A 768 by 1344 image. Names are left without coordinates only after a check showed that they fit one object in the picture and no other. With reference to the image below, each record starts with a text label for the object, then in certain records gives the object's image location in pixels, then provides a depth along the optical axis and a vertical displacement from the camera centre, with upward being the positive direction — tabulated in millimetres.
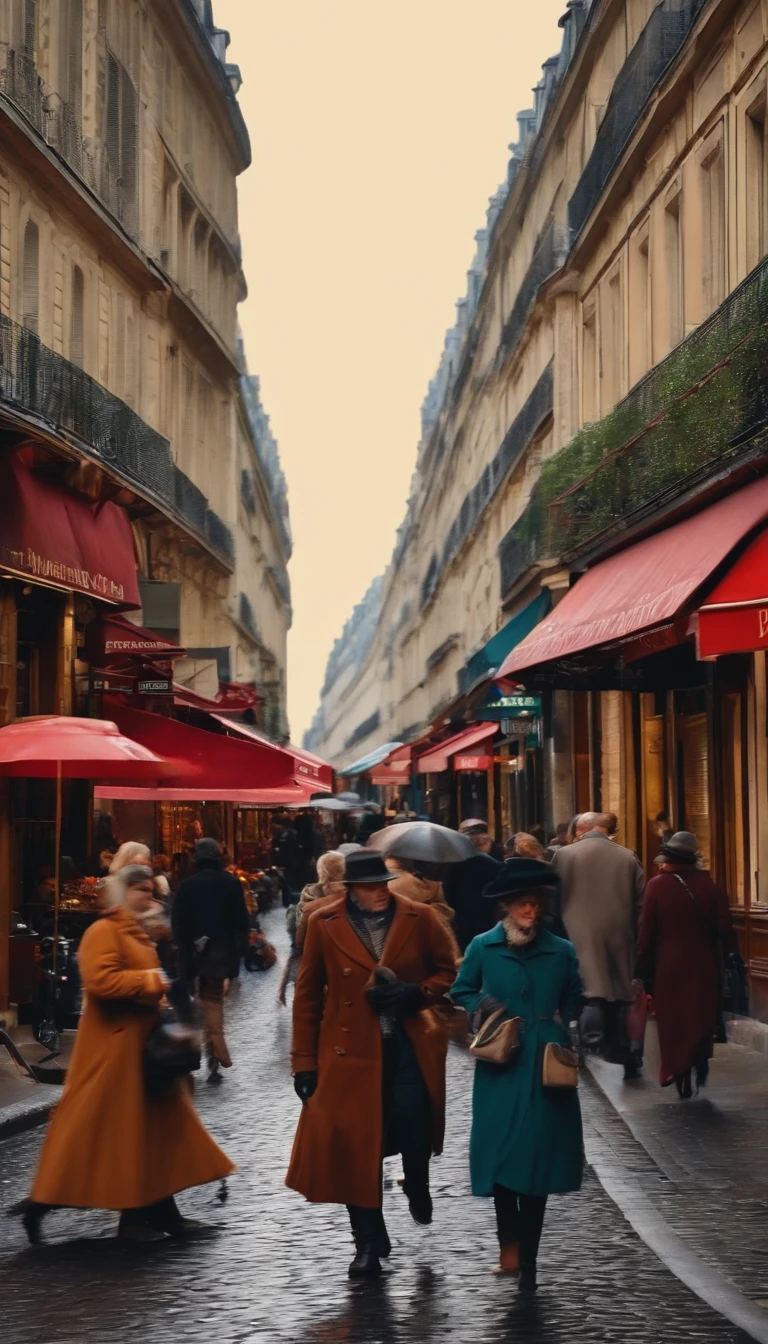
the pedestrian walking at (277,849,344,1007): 14961 -152
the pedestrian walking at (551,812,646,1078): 14766 -425
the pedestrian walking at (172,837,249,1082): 15383 -471
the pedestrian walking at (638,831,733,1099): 13203 -572
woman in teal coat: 7957 -833
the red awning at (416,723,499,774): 37250 +2063
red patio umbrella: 15703 +862
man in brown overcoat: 8344 -733
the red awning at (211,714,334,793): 27528 +1351
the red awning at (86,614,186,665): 23938 +2496
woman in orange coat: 8828 -1046
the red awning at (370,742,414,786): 44844 +2237
